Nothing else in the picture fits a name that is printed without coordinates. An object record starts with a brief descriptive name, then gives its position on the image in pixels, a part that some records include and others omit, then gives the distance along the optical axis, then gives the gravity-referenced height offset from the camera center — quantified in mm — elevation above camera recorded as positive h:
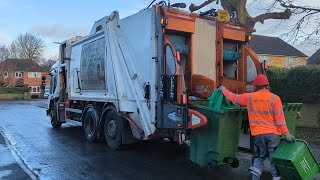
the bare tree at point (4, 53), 51137 +6063
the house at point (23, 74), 50375 +2040
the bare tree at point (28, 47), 57774 +7892
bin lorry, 4749 +260
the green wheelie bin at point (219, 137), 4148 -828
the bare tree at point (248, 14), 9923 +2733
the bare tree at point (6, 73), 48647 +2078
